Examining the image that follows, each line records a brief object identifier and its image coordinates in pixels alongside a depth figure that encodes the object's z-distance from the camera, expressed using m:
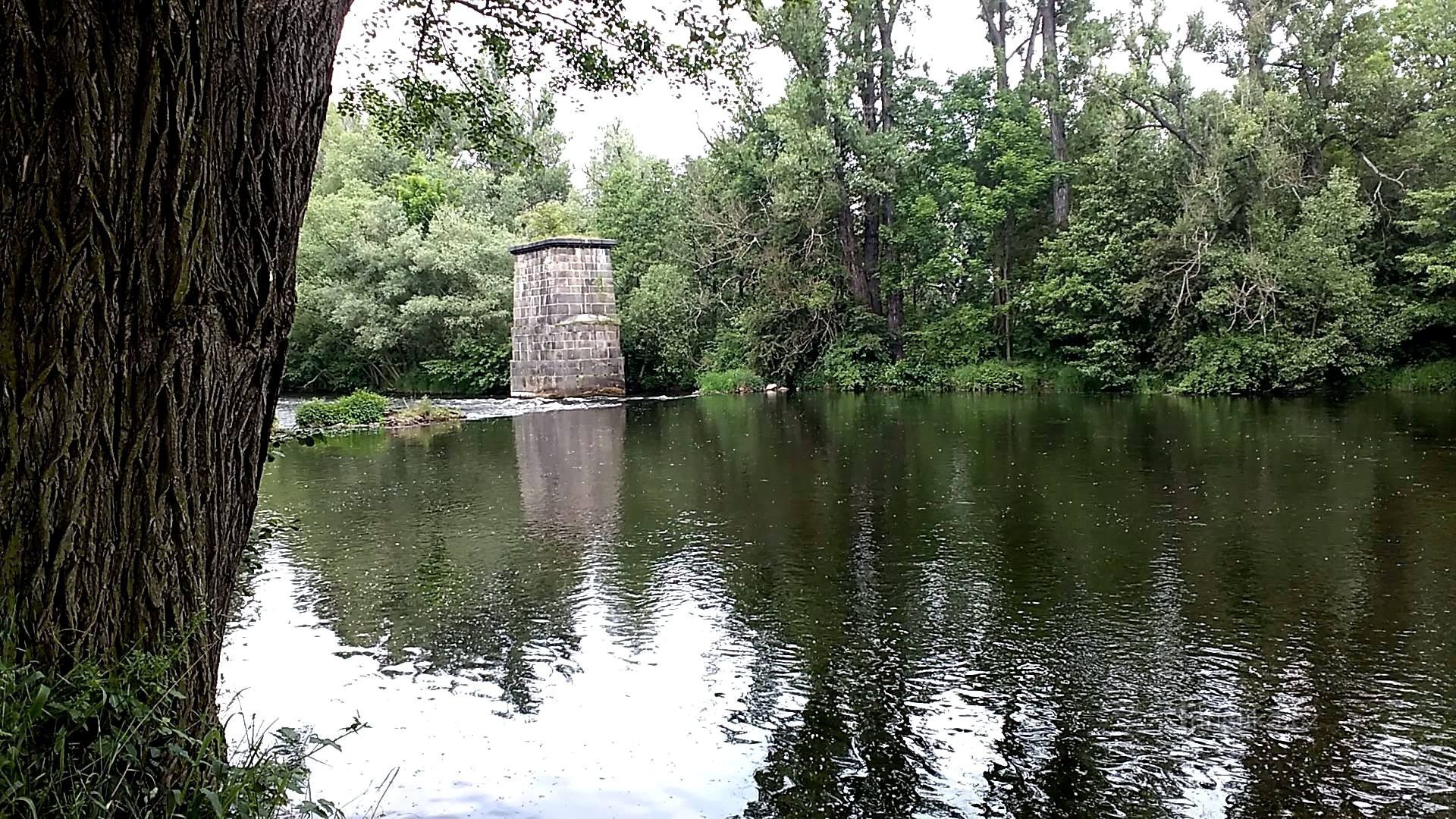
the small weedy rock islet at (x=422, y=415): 18.47
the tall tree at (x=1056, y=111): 25.38
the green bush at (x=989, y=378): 24.34
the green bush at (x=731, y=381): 27.17
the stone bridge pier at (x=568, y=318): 25.98
